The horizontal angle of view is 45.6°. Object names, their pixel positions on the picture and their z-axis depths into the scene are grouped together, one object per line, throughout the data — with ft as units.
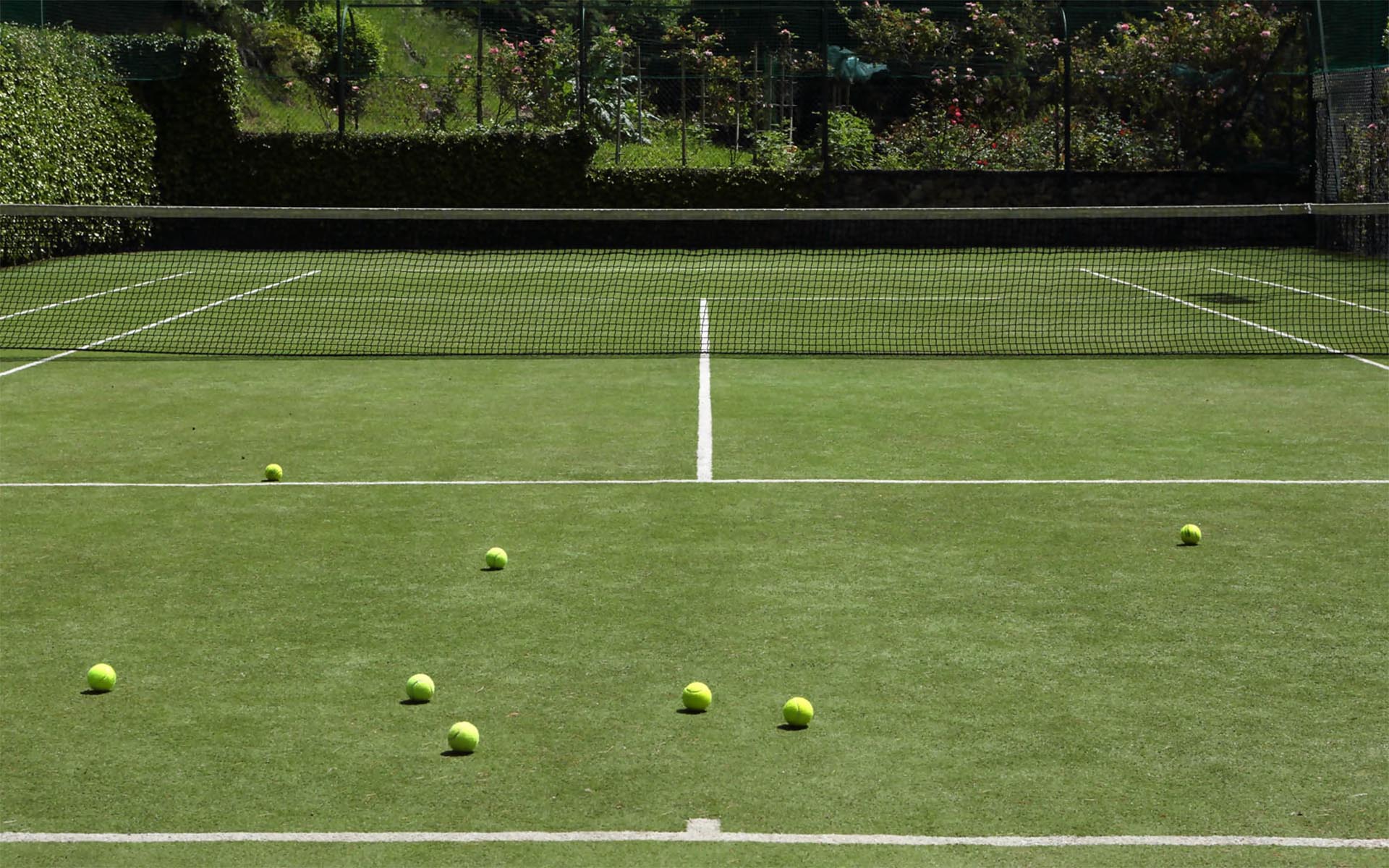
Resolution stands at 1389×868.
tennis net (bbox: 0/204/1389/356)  50.98
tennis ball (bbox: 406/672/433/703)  18.33
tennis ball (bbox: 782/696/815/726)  17.43
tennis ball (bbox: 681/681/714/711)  17.97
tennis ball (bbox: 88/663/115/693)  18.66
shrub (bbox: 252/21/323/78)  116.37
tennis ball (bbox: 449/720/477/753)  16.72
